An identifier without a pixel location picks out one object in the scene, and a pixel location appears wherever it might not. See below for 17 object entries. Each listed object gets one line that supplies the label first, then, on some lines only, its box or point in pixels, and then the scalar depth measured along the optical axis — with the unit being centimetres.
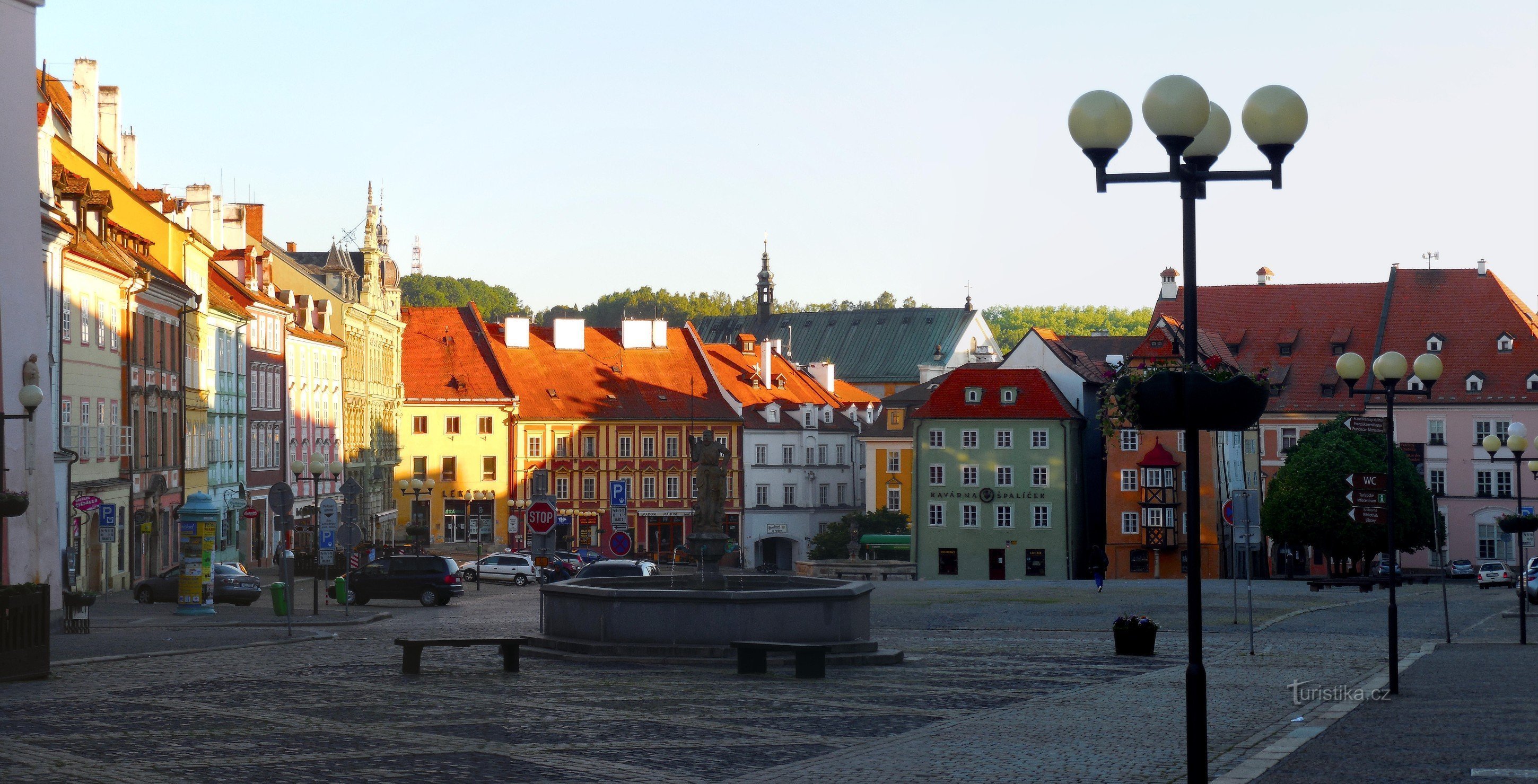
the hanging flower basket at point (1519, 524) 3212
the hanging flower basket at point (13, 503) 2180
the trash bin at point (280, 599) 3609
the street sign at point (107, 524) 4422
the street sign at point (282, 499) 3459
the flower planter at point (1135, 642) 2694
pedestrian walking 5384
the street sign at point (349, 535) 3744
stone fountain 2377
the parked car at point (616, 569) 4881
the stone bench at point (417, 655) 2245
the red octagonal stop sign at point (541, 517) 4244
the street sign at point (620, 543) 4622
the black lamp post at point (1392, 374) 2041
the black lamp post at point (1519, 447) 3003
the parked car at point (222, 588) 4488
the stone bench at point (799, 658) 2191
